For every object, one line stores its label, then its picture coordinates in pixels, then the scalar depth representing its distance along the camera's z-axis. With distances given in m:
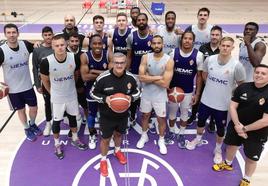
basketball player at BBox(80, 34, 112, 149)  4.35
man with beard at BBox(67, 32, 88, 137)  4.51
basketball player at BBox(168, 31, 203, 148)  4.44
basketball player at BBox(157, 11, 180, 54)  5.27
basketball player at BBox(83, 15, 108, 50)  5.16
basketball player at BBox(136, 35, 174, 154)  4.38
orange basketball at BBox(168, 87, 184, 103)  4.54
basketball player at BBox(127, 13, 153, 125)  5.02
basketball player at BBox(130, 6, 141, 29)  5.84
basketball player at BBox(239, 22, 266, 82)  4.29
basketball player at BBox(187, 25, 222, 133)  4.52
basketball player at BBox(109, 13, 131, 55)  5.21
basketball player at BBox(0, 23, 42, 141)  4.45
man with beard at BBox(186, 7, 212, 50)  5.25
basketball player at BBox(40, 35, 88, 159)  4.07
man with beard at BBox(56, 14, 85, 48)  5.14
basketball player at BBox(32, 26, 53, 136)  4.59
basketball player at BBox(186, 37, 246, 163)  4.02
